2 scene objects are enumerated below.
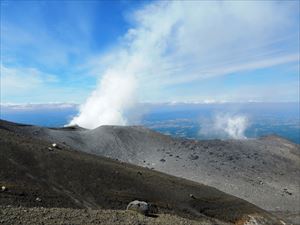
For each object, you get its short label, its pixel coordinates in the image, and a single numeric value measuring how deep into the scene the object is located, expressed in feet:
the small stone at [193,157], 159.41
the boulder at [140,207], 52.86
